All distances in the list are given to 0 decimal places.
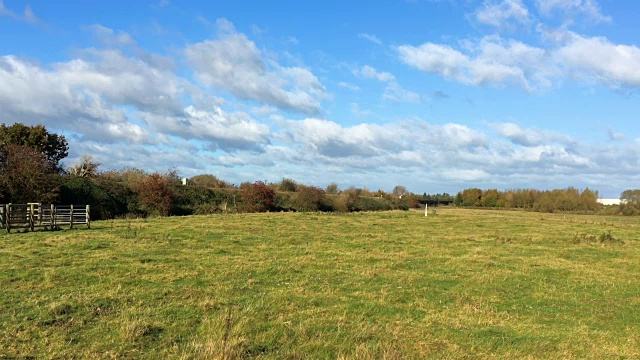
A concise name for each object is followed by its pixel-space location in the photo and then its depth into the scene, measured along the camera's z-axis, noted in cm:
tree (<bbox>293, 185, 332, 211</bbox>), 6088
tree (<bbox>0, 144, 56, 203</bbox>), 3422
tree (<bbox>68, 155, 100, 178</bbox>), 4930
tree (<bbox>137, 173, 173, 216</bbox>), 4659
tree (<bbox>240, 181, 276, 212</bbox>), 5656
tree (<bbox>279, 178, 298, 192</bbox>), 7159
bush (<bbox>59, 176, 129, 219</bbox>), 4094
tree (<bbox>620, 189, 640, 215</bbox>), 7929
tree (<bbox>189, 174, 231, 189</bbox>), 6612
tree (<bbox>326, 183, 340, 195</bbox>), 7778
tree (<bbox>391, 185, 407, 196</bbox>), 9988
